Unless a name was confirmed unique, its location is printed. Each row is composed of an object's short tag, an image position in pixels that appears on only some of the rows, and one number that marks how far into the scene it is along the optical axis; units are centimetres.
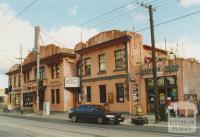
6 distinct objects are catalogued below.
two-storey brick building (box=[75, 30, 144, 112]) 3105
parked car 2394
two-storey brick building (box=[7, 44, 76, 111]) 3922
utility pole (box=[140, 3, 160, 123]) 2324
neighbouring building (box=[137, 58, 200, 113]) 2702
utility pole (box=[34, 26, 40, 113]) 4219
